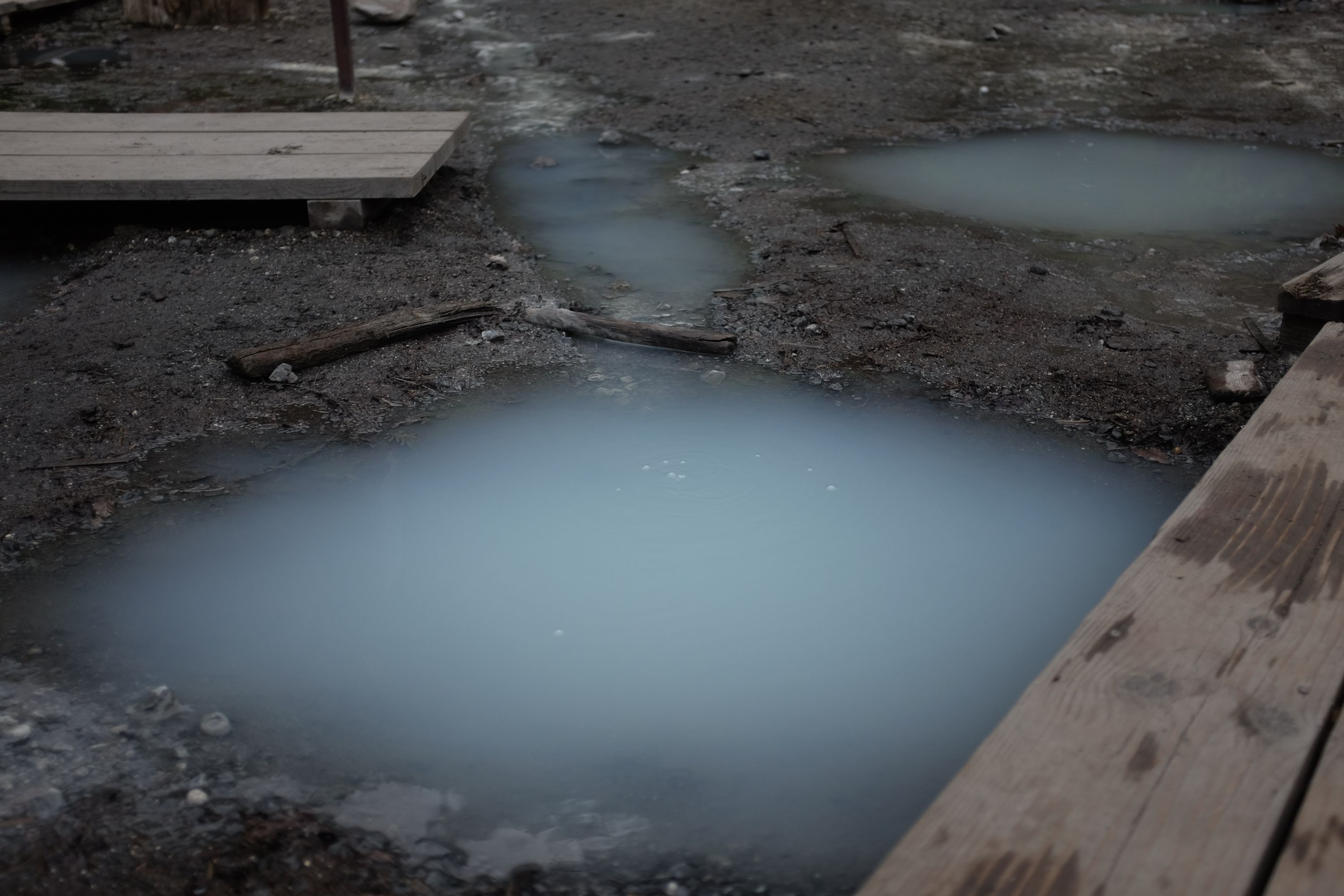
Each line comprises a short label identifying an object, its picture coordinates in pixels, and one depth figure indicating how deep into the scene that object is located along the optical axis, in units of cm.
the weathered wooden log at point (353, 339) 311
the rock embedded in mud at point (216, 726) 189
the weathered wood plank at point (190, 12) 780
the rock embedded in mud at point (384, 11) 781
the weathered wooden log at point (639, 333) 333
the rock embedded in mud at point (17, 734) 186
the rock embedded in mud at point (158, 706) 193
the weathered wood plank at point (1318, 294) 260
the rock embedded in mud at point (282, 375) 309
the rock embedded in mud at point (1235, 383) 298
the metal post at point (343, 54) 558
